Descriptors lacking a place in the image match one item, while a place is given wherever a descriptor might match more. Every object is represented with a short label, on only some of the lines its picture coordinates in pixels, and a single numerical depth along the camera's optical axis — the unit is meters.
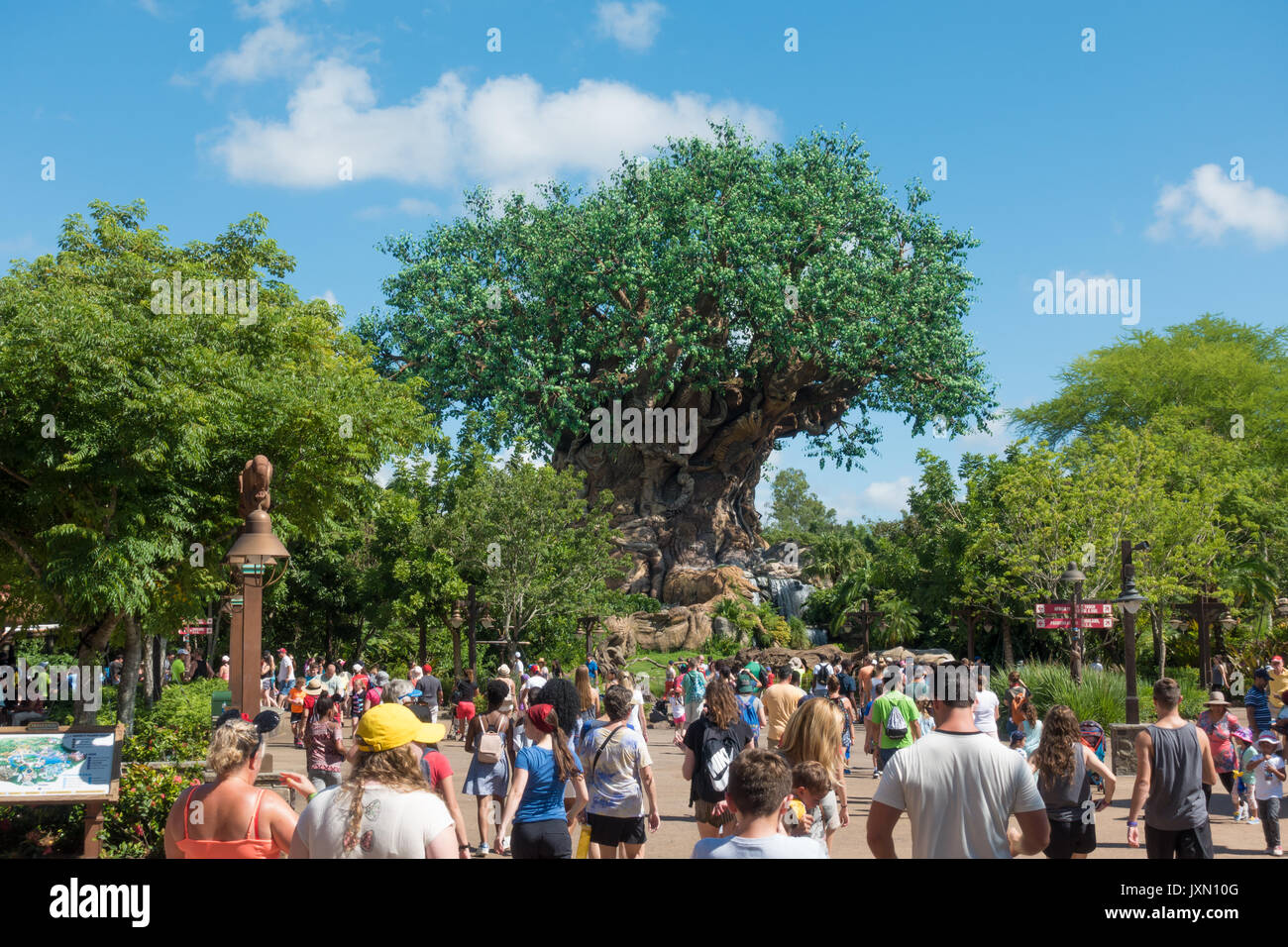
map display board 8.16
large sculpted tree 39.66
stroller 10.03
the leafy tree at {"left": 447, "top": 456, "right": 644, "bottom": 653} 28.23
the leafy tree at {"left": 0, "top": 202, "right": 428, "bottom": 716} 14.91
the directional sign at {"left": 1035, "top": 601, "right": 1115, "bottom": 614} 16.45
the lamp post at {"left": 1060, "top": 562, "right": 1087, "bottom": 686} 17.03
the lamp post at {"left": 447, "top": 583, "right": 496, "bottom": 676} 26.78
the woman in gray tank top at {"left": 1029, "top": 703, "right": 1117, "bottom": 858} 7.06
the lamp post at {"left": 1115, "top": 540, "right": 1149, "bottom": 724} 16.14
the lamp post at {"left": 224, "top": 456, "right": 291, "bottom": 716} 10.75
